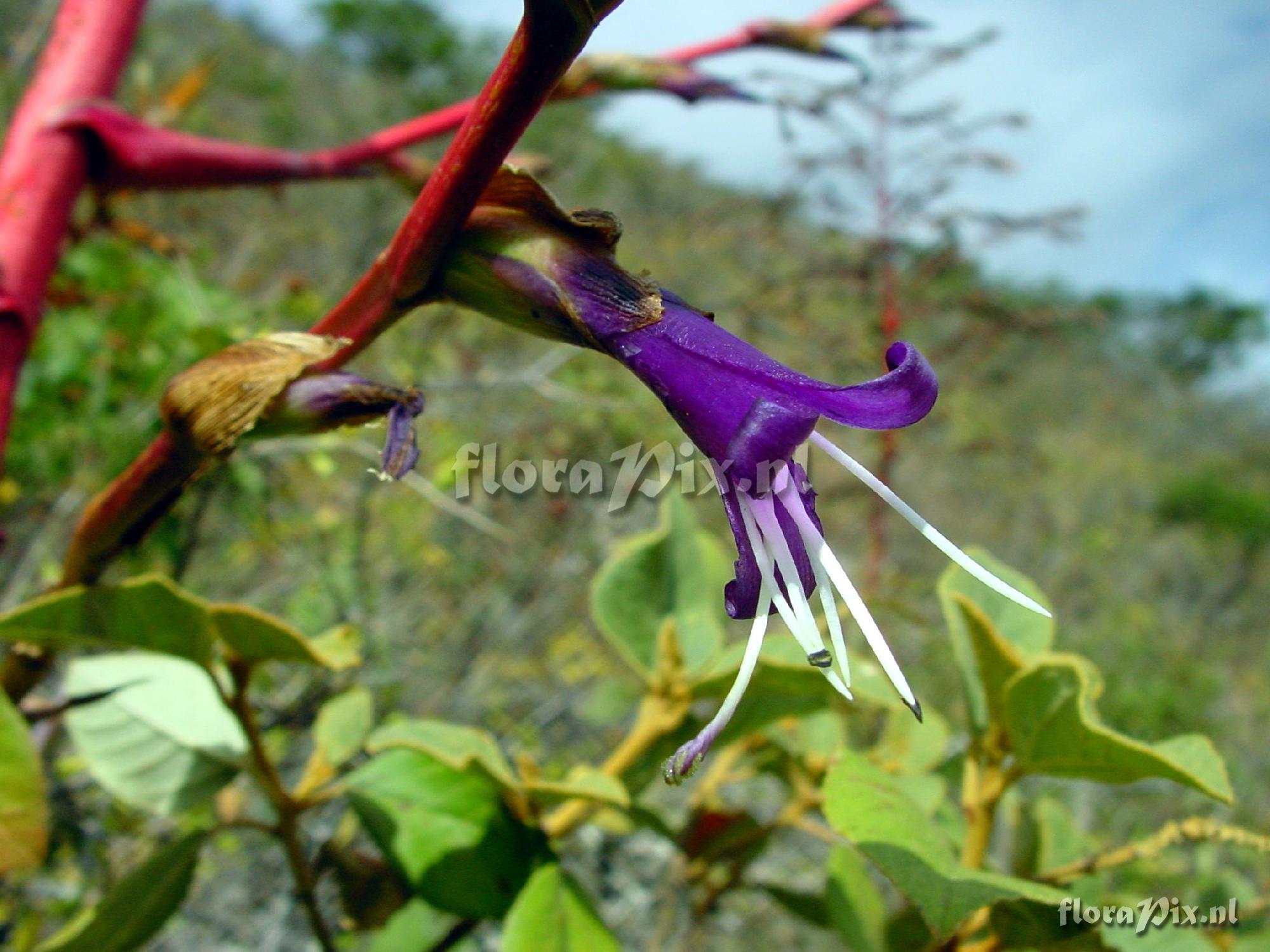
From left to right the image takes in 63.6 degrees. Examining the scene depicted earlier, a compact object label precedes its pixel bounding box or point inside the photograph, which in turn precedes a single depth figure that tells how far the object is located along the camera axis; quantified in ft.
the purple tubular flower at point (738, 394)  0.28
